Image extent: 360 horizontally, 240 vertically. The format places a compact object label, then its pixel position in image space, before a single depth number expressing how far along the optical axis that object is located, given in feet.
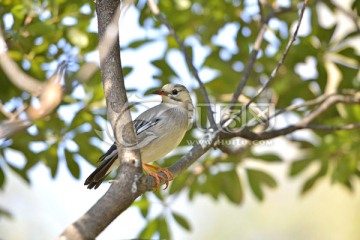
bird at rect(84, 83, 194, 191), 33.35
